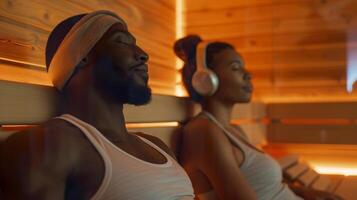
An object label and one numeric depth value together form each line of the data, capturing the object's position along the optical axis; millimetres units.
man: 888
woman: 1555
